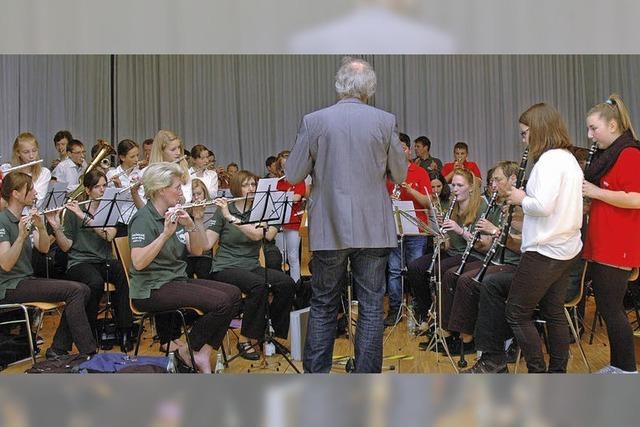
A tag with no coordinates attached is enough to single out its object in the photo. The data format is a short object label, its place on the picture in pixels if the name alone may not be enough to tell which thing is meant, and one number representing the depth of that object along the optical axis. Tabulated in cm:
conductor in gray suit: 299
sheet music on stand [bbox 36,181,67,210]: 511
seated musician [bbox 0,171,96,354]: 397
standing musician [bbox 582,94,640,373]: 329
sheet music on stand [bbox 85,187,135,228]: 459
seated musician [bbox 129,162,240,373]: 370
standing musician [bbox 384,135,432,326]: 555
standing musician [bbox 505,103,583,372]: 309
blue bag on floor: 311
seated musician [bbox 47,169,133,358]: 471
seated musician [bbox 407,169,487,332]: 472
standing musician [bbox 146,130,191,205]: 466
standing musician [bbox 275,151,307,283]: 575
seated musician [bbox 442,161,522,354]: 407
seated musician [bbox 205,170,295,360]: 444
